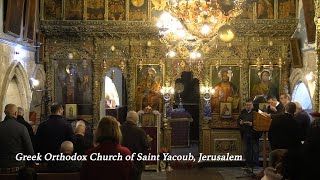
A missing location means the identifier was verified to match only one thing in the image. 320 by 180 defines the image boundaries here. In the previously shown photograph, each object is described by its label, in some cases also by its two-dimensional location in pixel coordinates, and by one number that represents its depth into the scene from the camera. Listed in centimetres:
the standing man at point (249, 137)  1159
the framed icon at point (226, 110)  1414
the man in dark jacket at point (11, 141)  641
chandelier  897
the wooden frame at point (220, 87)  1416
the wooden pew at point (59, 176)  570
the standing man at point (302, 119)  870
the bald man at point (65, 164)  591
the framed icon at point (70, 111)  1409
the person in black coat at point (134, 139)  693
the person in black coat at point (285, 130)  805
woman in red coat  435
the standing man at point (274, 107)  1078
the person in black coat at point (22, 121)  828
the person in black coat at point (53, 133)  688
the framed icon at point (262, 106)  1365
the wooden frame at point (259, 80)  1413
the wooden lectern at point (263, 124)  922
